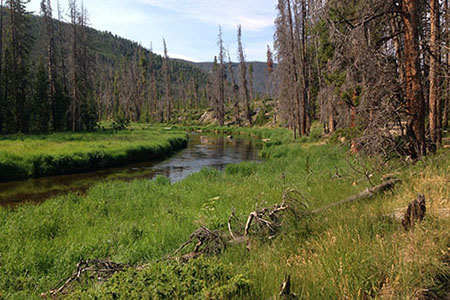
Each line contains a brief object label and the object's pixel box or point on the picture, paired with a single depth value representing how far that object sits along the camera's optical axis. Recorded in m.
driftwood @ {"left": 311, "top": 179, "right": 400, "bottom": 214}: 5.69
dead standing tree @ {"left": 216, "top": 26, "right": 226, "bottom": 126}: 63.53
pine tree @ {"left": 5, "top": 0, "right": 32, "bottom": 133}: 33.56
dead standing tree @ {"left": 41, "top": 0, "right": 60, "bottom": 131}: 35.19
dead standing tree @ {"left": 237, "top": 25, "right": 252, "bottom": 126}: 60.01
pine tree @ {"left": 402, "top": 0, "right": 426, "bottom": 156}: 7.94
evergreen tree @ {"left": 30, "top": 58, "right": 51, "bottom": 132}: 34.50
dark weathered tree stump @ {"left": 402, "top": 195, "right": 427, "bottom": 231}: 3.93
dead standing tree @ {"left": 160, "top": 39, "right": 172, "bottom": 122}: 76.75
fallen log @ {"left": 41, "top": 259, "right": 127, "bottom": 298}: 3.85
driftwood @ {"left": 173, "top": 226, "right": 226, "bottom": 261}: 4.41
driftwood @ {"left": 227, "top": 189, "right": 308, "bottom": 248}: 4.64
